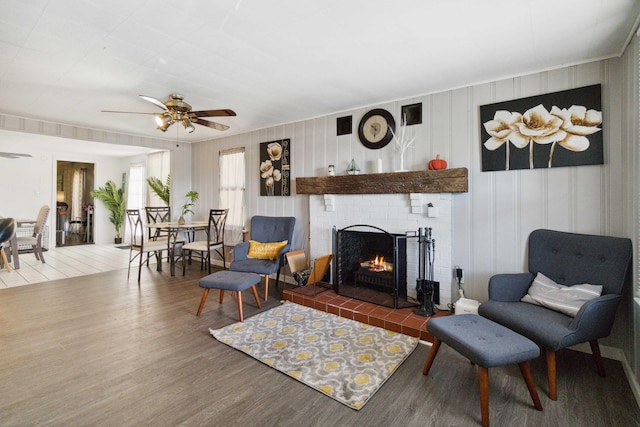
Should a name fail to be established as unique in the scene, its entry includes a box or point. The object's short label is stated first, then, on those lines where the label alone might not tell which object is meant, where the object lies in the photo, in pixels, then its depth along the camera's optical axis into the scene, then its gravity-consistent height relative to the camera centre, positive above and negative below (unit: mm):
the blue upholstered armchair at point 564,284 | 1898 -578
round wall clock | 3520 +1038
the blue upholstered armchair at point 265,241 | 3721 -391
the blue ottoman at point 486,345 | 1670 -775
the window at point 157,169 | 7141 +1148
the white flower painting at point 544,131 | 2455 +727
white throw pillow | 2109 -610
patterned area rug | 2035 -1116
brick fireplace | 3062 +79
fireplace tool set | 2922 -632
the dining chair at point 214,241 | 4902 -470
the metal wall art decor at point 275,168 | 4574 +733
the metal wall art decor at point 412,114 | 3324 +1125
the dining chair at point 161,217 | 5680 -34
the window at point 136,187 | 7840 +769
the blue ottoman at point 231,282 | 3029 -696
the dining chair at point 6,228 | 3438 -144
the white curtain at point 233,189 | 5262 +460
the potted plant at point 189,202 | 5785 +267
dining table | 4871 -216
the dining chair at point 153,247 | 4684 -501
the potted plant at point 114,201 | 7988 +397
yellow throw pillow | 4113 -480
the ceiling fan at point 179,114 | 3055 +1063
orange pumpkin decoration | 3055 +507
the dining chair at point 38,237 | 5656 -406
